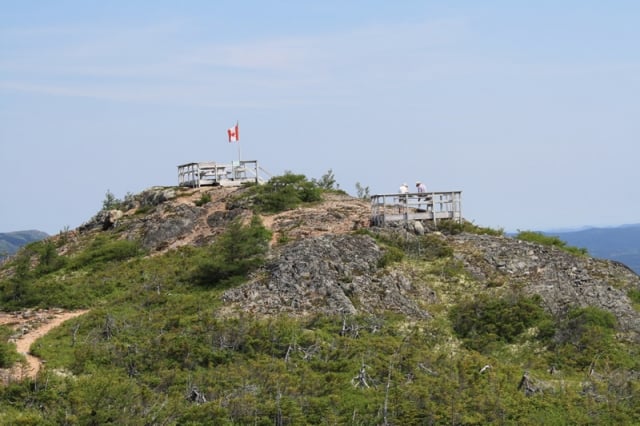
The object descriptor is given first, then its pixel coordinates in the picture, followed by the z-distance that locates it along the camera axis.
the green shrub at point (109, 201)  71.29
